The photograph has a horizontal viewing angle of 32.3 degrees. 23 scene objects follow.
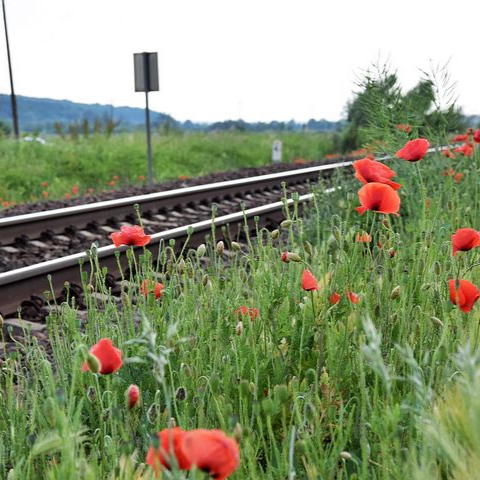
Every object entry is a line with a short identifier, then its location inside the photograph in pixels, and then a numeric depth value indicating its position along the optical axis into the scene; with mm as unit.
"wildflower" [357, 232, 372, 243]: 2935
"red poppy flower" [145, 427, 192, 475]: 1289
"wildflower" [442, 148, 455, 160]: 5996
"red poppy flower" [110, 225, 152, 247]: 2584
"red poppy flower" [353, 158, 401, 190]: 2656
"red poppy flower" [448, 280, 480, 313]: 2115
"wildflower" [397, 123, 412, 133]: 5157
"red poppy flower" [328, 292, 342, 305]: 2623
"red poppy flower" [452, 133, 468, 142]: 6416
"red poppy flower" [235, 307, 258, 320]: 2697
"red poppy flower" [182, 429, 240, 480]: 1242
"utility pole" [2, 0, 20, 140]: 23081
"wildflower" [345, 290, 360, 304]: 2502
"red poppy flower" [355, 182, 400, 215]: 2508
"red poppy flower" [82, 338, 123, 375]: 1763
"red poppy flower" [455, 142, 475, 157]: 6016
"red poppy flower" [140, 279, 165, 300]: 2777
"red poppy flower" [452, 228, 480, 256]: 2354
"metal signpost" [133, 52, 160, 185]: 11977
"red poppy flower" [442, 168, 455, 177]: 5312
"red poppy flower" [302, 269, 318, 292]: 2252
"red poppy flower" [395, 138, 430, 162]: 2995
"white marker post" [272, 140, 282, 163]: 17505
